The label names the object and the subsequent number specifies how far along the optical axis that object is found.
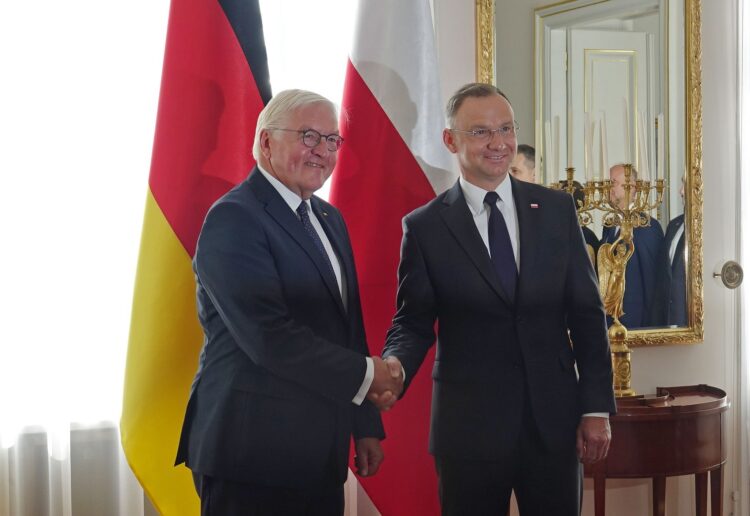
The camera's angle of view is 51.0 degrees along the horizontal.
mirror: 2.64
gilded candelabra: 2.45
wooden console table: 2.32
